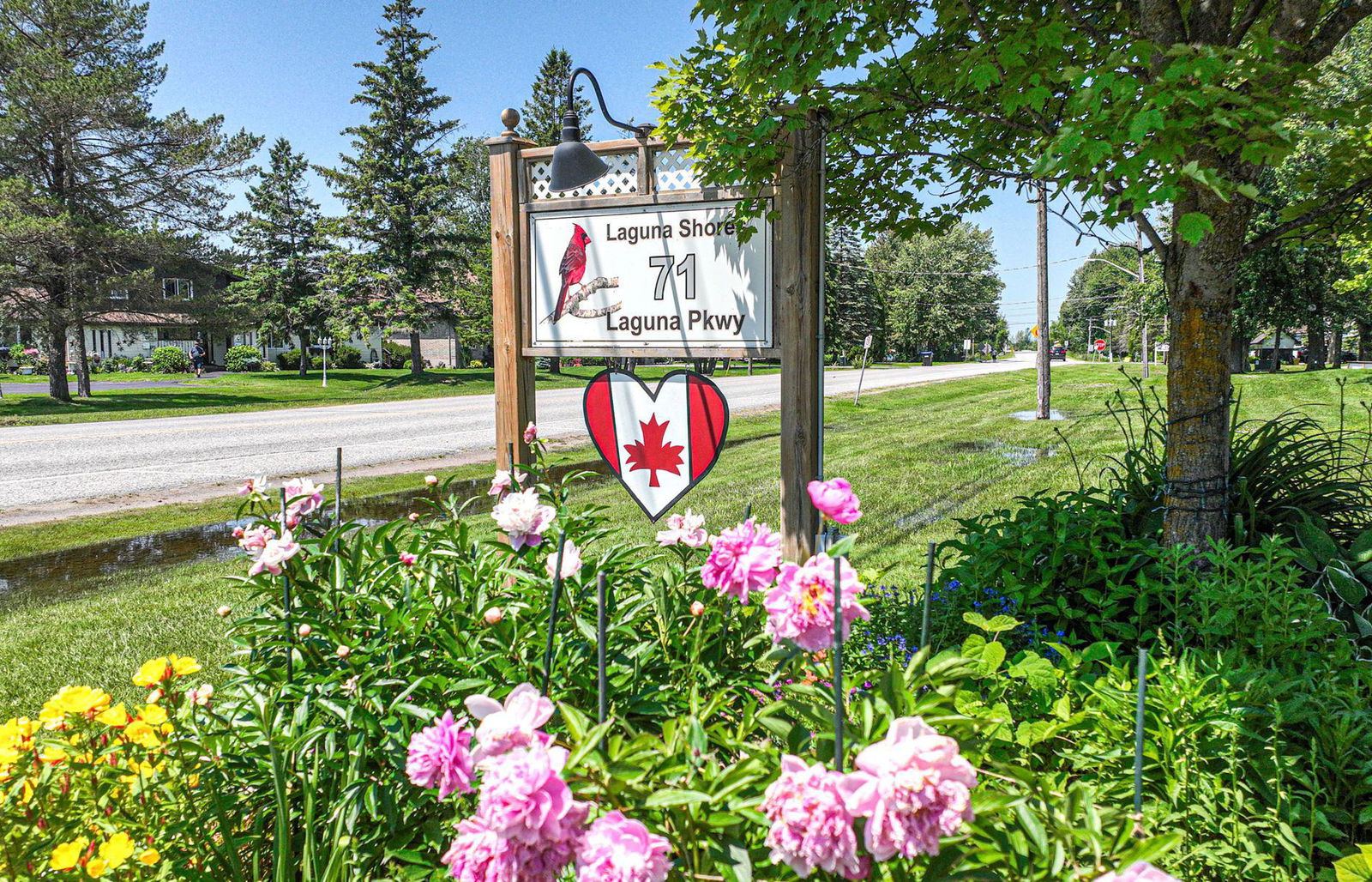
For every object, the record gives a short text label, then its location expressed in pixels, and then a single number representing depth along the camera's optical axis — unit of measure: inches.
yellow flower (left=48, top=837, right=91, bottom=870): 56.4
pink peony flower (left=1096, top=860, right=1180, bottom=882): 31.9
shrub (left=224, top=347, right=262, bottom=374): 1646.2
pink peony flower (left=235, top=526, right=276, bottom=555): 69.3
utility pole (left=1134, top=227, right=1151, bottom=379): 945.4
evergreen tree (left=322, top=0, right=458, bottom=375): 1194.0
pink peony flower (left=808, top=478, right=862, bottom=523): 49.6
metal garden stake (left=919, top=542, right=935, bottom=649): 58.6
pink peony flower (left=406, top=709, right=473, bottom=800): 43.0
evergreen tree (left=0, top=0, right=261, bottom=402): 757.3
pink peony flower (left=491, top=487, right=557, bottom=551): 65.9
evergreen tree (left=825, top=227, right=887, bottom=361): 2034.9
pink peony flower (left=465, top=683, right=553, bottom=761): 38.1
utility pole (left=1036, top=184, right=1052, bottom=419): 510.9
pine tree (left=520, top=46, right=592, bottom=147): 1514.5
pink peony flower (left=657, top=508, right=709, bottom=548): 68.6
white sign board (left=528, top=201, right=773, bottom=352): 123.0
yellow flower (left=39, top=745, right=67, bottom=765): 68.6
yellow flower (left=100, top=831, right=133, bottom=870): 57.3
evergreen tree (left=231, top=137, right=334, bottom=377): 1519.4
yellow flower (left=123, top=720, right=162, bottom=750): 72.6
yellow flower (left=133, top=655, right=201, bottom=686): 72.5
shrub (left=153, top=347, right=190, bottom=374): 1520.7
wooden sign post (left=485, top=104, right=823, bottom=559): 119.3
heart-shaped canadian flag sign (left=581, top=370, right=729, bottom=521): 126.1
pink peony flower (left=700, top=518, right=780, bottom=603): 55.8
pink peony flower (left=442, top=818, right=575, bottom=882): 36.0
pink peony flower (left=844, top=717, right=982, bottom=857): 33.4
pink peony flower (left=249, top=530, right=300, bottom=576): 65.9
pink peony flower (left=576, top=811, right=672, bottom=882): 34.3
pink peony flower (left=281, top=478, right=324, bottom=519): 79.0
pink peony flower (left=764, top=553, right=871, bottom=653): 47.8
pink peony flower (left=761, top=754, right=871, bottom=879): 34.4
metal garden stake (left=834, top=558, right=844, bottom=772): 41.1
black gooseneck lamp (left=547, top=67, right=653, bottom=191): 129.3
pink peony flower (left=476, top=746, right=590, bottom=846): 34.8
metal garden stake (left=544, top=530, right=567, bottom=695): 57.6
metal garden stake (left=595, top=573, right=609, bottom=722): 53.3
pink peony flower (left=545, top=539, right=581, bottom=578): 65.1
